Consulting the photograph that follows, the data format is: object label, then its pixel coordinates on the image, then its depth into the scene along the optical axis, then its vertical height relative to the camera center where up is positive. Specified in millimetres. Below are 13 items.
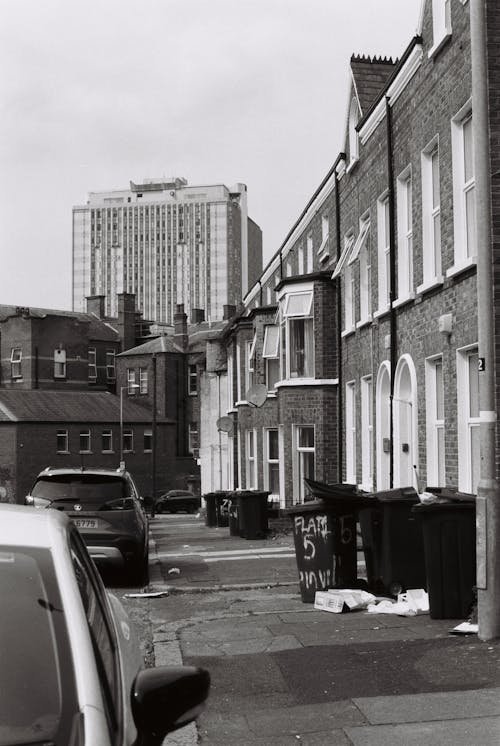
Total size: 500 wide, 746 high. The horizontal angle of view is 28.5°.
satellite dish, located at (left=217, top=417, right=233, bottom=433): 33594 +704
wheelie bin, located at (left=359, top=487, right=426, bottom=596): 9664 -991
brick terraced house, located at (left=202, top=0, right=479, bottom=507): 12898 +2588
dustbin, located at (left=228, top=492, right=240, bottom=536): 20766 -1557
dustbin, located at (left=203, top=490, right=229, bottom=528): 26172 -1711
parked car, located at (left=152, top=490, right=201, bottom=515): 53562 -3199
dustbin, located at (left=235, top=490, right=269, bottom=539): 19766 -1400
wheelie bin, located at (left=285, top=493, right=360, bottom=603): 9969 -1016
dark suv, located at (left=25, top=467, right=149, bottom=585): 12164 -796
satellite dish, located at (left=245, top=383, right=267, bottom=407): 27562 +1357
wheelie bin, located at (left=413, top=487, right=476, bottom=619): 8539 -922
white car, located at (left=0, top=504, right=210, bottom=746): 2510 -618
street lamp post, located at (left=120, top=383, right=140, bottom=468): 60269 +2489
